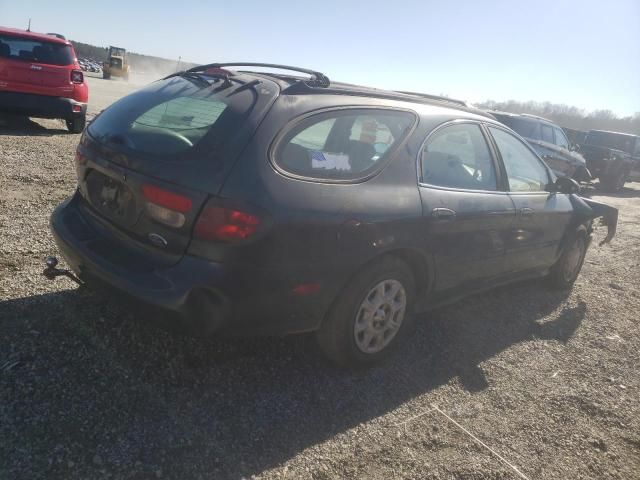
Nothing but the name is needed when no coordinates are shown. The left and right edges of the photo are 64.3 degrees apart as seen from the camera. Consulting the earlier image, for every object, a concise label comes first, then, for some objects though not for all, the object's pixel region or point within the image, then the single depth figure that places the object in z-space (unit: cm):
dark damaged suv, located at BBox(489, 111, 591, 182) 1138
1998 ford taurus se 238
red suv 866
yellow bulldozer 4072
